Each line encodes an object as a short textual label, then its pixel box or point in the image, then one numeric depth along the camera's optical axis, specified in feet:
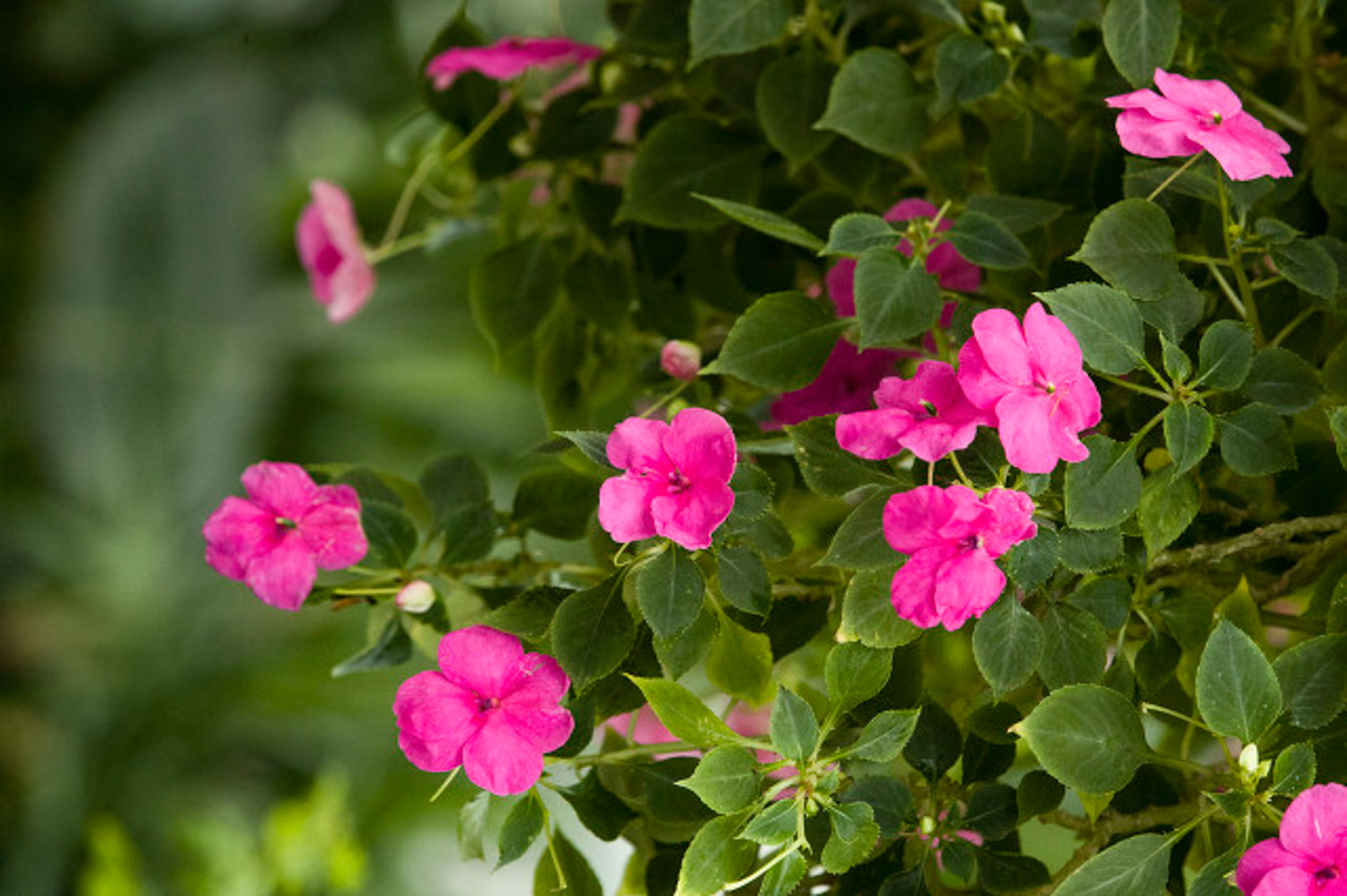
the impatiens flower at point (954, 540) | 4.90
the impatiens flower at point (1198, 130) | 5.03
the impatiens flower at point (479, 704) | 5.05
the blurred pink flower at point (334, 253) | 5.80
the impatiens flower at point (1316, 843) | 4.85
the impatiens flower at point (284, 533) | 5.20
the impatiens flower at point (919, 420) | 4.94
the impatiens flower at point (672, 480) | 4.97
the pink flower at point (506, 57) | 5.55
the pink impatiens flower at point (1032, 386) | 4.89
